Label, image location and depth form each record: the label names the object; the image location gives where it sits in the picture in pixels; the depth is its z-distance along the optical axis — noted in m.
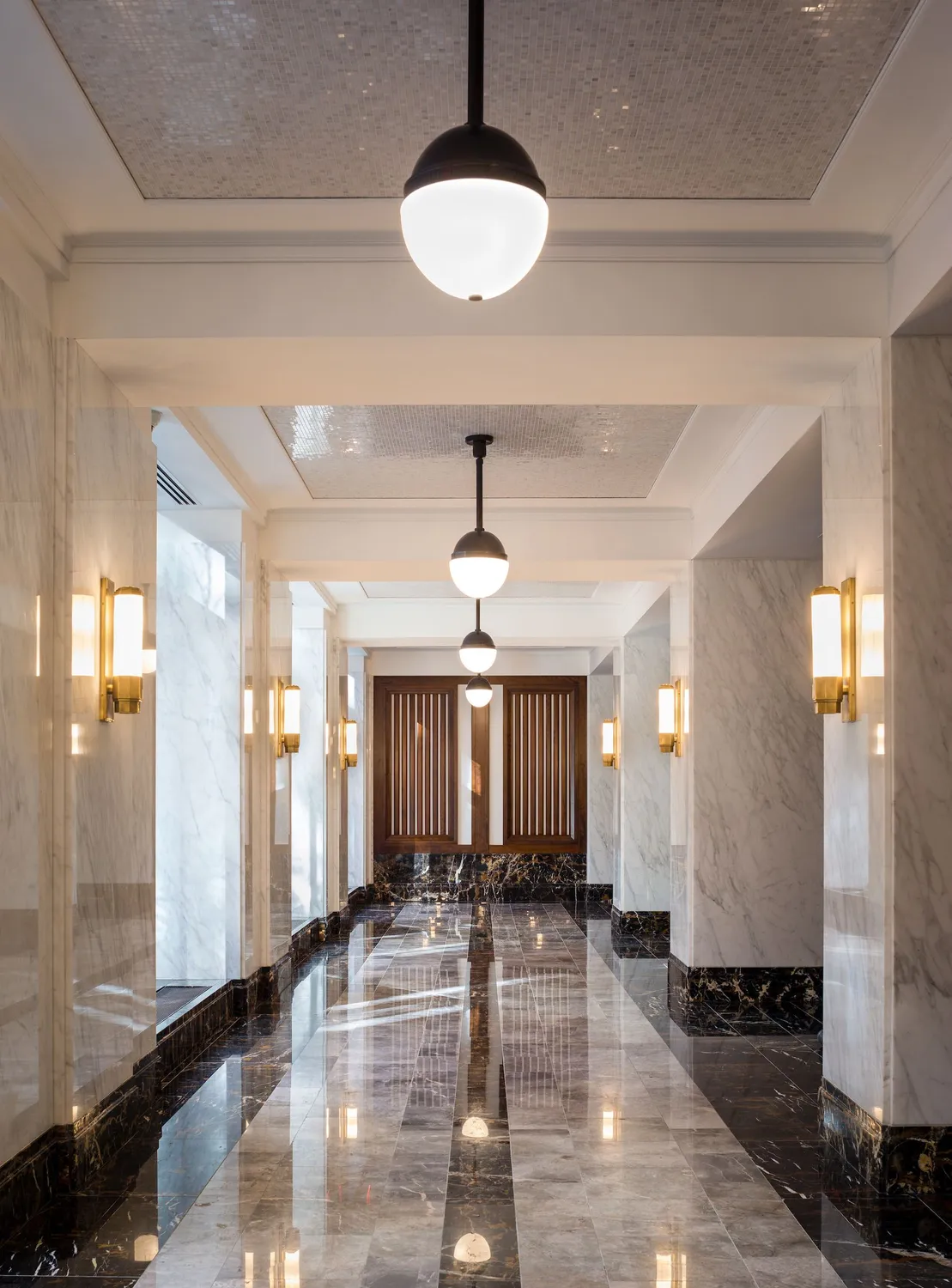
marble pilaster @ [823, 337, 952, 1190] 4.09
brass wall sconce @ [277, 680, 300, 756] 8.55
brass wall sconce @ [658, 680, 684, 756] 8.52
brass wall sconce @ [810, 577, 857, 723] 4.61
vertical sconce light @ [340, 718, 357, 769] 12.86
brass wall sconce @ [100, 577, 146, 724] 4.59
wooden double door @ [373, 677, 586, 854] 16.64
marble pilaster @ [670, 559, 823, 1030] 7.95
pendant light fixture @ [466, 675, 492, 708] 11.30
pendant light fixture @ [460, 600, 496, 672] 8.59
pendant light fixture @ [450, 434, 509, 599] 6.17
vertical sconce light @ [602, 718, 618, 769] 13.34
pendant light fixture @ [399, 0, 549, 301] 2.23
